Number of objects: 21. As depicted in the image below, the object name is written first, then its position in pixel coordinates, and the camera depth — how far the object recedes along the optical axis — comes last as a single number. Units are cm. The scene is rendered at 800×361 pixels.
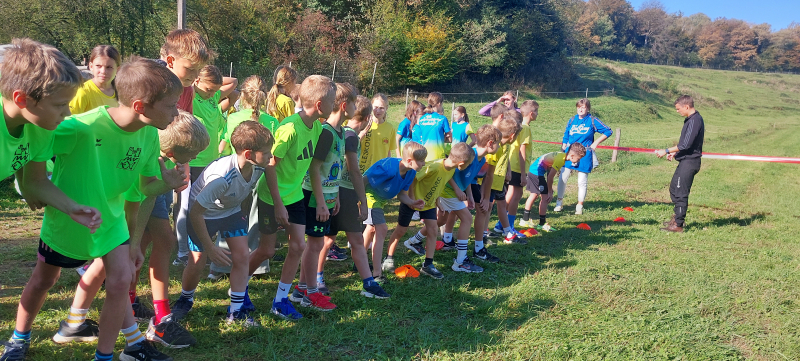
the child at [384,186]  498
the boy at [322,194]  417
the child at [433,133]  802
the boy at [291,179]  386
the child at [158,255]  314
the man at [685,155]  845
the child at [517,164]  767
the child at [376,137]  681
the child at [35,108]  221
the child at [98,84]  384
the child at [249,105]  498
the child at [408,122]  856
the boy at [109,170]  258
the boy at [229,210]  343
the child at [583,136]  954
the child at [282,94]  551
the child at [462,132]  799
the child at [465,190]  569
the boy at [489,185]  620
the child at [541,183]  823
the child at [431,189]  534
